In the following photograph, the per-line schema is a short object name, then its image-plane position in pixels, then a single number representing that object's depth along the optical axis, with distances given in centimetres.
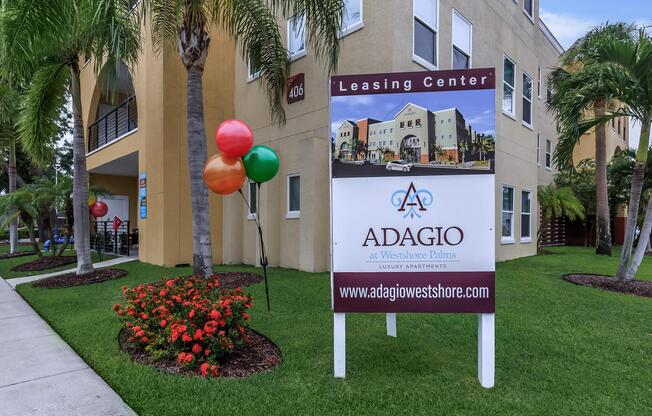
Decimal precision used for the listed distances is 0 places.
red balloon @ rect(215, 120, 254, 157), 580
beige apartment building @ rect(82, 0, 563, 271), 934
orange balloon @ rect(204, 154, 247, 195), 609
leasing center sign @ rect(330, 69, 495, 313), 370
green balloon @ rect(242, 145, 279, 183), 621
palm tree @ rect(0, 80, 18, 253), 1243
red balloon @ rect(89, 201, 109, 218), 1373
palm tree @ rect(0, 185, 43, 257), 1152
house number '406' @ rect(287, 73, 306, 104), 1016
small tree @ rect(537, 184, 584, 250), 1583
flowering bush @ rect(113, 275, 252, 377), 409
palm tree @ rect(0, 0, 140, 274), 618
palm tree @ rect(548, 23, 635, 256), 1439
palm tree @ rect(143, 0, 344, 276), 719
